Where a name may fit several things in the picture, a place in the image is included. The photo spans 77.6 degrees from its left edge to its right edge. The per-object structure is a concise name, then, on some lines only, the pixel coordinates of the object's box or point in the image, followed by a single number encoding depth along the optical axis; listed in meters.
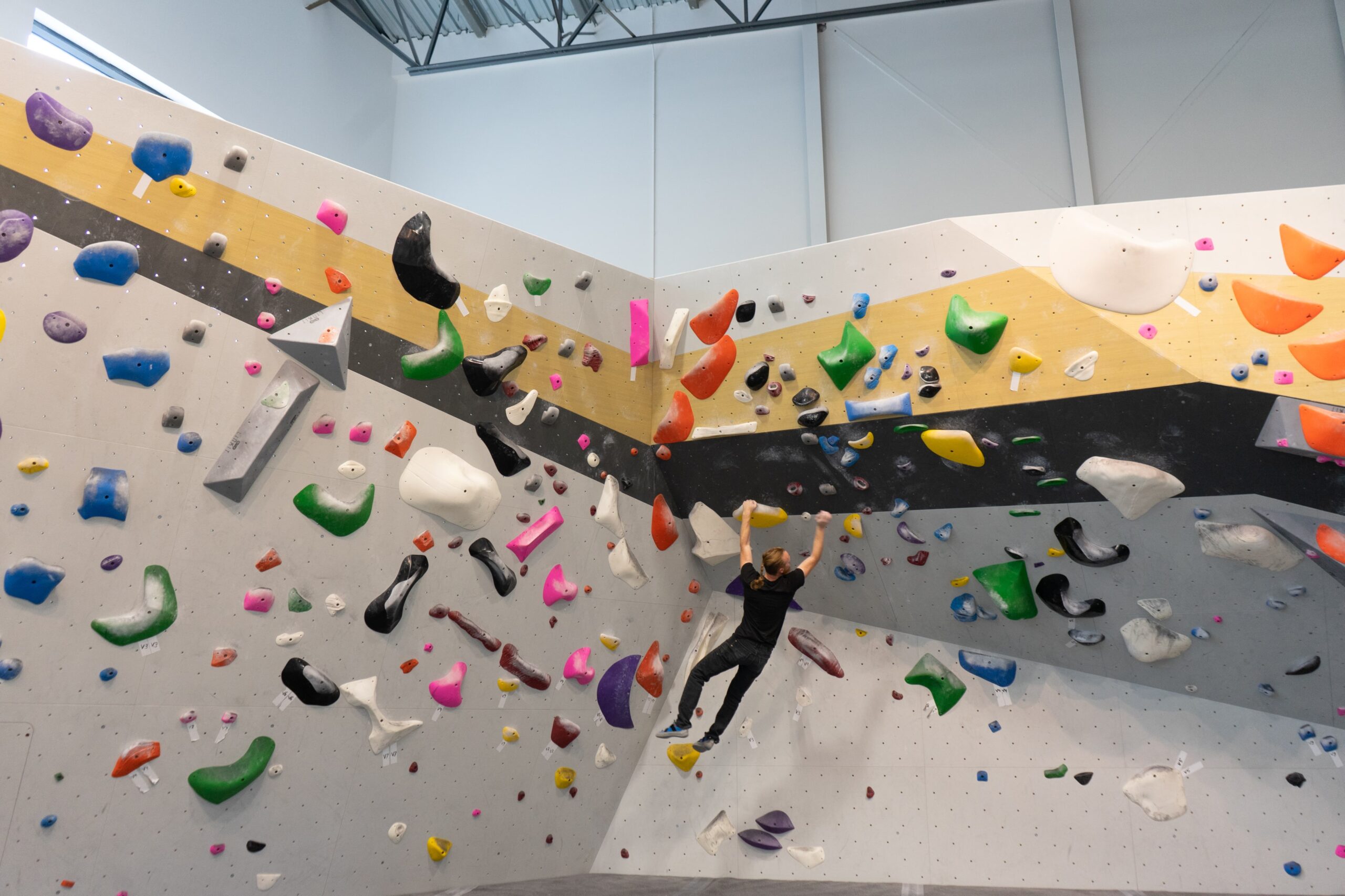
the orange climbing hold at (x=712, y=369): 4.60
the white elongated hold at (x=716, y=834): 4.77
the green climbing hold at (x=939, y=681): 4.73
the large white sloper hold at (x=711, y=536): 4.94
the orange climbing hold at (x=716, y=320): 4.56
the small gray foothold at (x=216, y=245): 3.21
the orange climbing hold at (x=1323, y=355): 3.25
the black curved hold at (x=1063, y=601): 4.25
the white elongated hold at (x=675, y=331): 4.72
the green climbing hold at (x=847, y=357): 4.19
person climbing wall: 4.09
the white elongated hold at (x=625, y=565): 4.60
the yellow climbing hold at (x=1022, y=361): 3.79
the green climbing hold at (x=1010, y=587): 4.36
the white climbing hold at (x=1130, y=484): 3.69
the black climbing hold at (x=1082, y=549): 4.00
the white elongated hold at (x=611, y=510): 4.52
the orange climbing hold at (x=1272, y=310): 3.29
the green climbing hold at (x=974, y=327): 3.83
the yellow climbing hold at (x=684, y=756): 4.86
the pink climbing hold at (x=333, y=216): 3.51
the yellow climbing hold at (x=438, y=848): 3.93
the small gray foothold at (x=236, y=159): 3.26
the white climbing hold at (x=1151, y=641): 4.21
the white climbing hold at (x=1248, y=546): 3.63
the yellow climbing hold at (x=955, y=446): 4.02
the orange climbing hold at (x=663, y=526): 4.85
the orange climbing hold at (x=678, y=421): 4.74
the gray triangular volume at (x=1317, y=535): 3.46
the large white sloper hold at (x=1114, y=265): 3.52
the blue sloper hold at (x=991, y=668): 4.69
